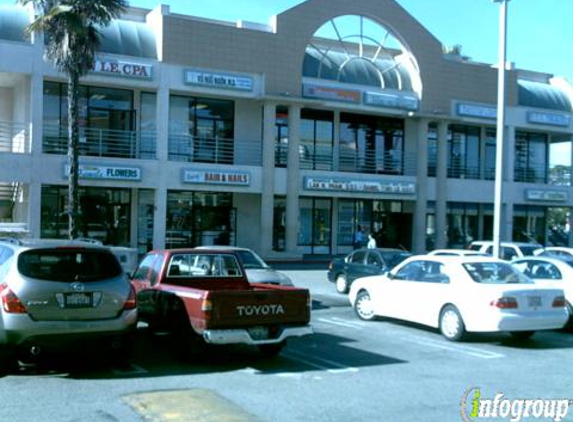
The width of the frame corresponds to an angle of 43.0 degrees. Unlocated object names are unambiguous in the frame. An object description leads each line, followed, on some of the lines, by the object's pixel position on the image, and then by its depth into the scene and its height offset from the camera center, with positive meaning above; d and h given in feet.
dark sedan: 63.57 -4.17
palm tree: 67.05 +16.38
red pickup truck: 31.09 -3.97
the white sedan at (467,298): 39.06 -4.37
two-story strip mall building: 90.89 +11.75
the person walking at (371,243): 90.09 -3.07
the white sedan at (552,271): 46.68 -3.22
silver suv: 28.25 -3.53
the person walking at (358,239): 111.45 -3.24
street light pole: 67.00 +10.05
